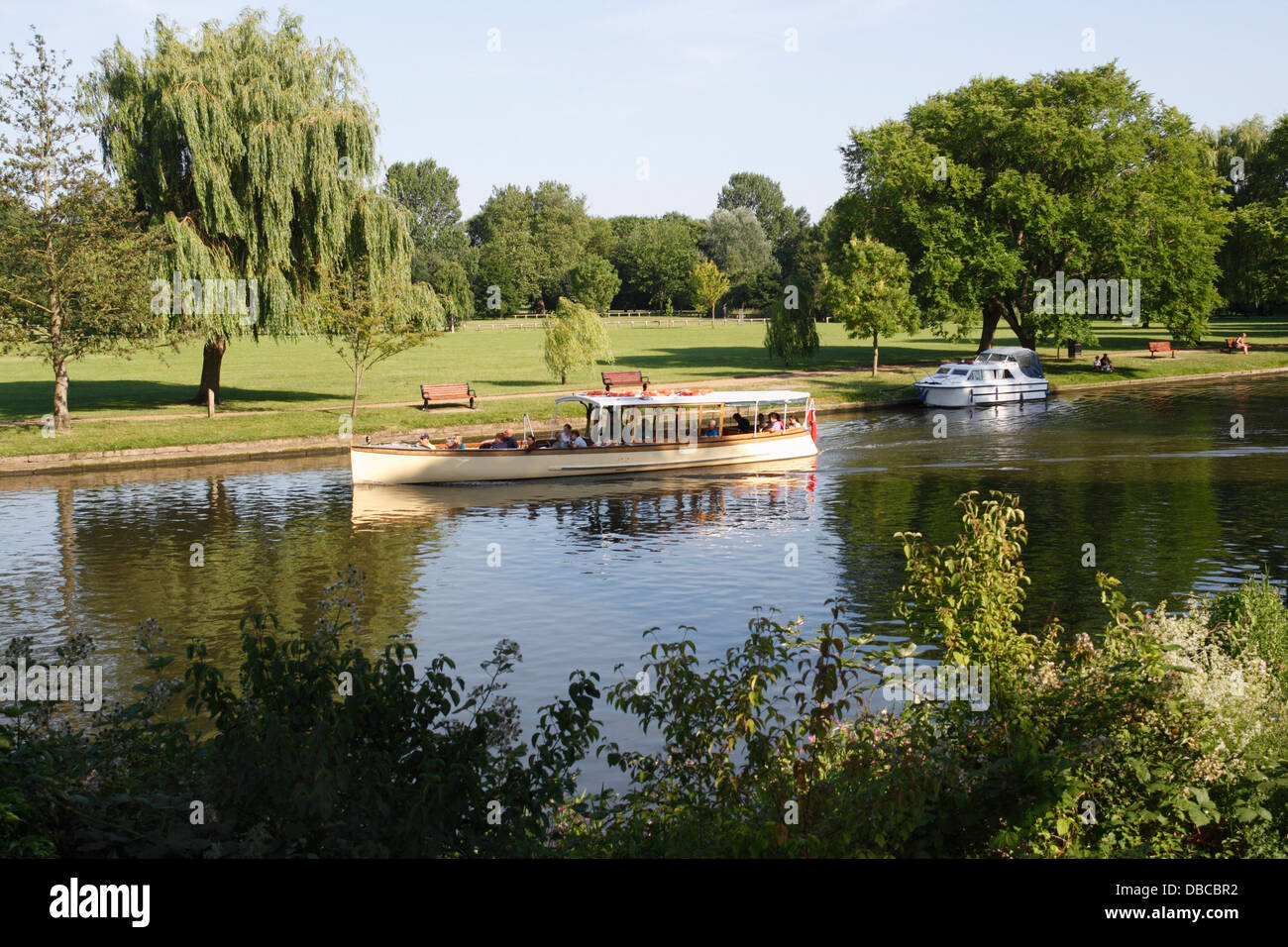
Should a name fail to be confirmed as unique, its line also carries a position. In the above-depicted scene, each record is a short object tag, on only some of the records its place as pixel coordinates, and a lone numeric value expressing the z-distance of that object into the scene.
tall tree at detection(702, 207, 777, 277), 166.25
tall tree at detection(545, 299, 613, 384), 58.69
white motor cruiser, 54.28
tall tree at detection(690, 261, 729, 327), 130.12
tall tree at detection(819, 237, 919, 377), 60.59
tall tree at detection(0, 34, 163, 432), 36.56
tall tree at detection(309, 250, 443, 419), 42.25
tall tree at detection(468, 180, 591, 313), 145.75
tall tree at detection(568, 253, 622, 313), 139.51
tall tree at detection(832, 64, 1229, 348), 61.81
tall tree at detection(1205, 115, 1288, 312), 77.00
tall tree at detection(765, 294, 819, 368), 70.06
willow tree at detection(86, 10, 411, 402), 41.47
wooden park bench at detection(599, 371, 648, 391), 54.09
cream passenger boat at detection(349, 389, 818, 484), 34.22
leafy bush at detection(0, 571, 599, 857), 6.63
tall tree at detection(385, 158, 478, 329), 124.75
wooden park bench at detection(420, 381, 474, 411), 48.06
